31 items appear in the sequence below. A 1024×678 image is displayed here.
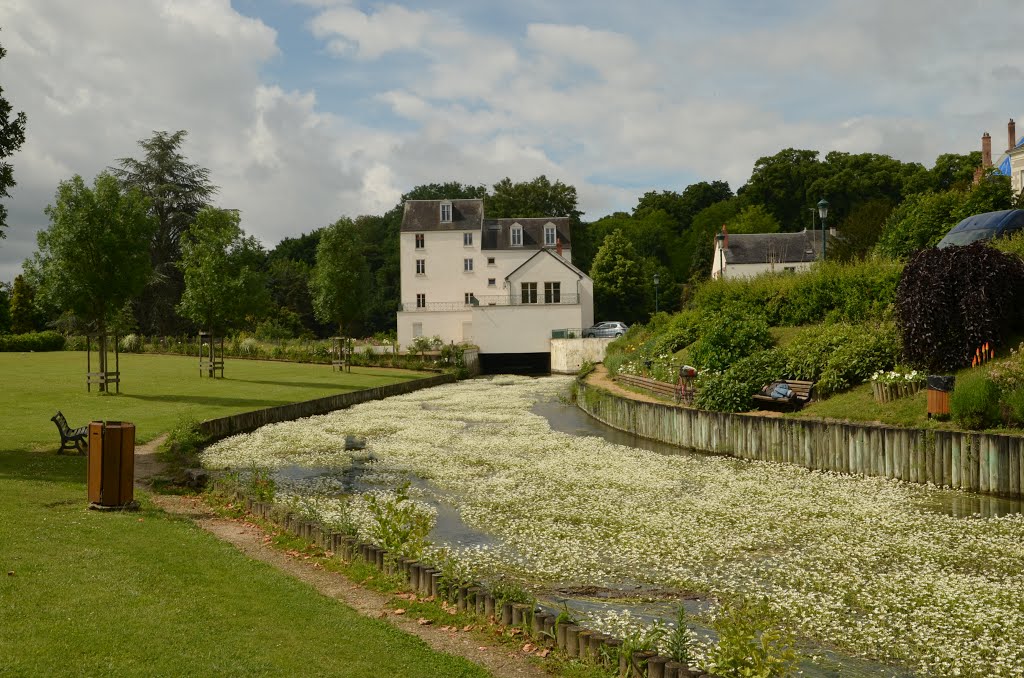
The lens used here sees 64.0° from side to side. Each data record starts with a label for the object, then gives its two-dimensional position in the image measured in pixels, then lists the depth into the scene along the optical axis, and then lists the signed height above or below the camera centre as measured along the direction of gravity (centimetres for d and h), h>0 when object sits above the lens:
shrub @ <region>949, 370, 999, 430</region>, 1744 -154
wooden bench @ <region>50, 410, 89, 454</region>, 1925 -223
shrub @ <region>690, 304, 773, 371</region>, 2769 -23
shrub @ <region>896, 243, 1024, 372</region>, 2109 +73
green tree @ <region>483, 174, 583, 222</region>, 9812 +1657
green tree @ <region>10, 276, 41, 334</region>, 7627 +304
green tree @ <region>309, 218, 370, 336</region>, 5872 +442
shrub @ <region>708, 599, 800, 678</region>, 707 -284
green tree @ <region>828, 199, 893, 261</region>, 4959 +709
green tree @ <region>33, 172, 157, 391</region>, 3262 +370
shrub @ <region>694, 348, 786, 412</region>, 2422 -141
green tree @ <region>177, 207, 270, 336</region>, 4306 +339
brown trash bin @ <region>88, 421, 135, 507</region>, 1349 -204
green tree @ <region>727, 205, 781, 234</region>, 10512 +1455
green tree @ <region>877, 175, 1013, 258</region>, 3684 +545
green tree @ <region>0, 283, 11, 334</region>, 6988 +264
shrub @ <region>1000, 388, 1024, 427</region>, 1677 -156
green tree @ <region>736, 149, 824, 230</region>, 11156 +2081
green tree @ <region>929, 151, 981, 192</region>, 9144 +1910
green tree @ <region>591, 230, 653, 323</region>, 8419 +559
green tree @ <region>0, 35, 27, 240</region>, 1917 +483
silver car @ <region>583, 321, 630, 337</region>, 6341 +52
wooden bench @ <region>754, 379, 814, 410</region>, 2339 -179
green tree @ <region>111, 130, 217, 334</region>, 7512 +1222
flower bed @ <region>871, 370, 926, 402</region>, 2092 -133
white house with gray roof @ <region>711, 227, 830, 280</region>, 8600 +910
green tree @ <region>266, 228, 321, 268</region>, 12054 +1362
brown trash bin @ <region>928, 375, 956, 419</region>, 1834 -135
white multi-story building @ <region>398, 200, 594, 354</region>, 6975 +646
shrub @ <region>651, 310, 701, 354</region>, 3578 +4
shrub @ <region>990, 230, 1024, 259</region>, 2438 +267
